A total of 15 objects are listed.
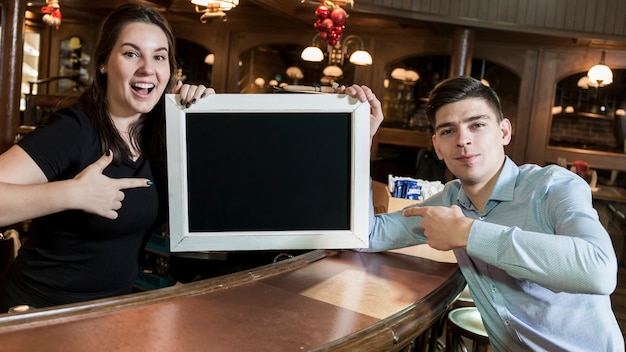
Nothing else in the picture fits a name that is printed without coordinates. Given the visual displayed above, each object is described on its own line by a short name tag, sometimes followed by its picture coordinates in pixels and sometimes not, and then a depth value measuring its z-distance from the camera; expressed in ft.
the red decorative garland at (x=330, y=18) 18.67
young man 4.44
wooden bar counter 3.51
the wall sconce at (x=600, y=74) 24.40
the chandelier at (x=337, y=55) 25.43
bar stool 7.36
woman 4.91
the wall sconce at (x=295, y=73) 34.73
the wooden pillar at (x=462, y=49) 24.81
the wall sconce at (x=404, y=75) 30.99
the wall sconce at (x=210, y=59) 33.01
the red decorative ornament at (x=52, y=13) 23.02
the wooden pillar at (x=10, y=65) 20.16
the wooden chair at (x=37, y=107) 25.75
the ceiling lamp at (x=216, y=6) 16.43
